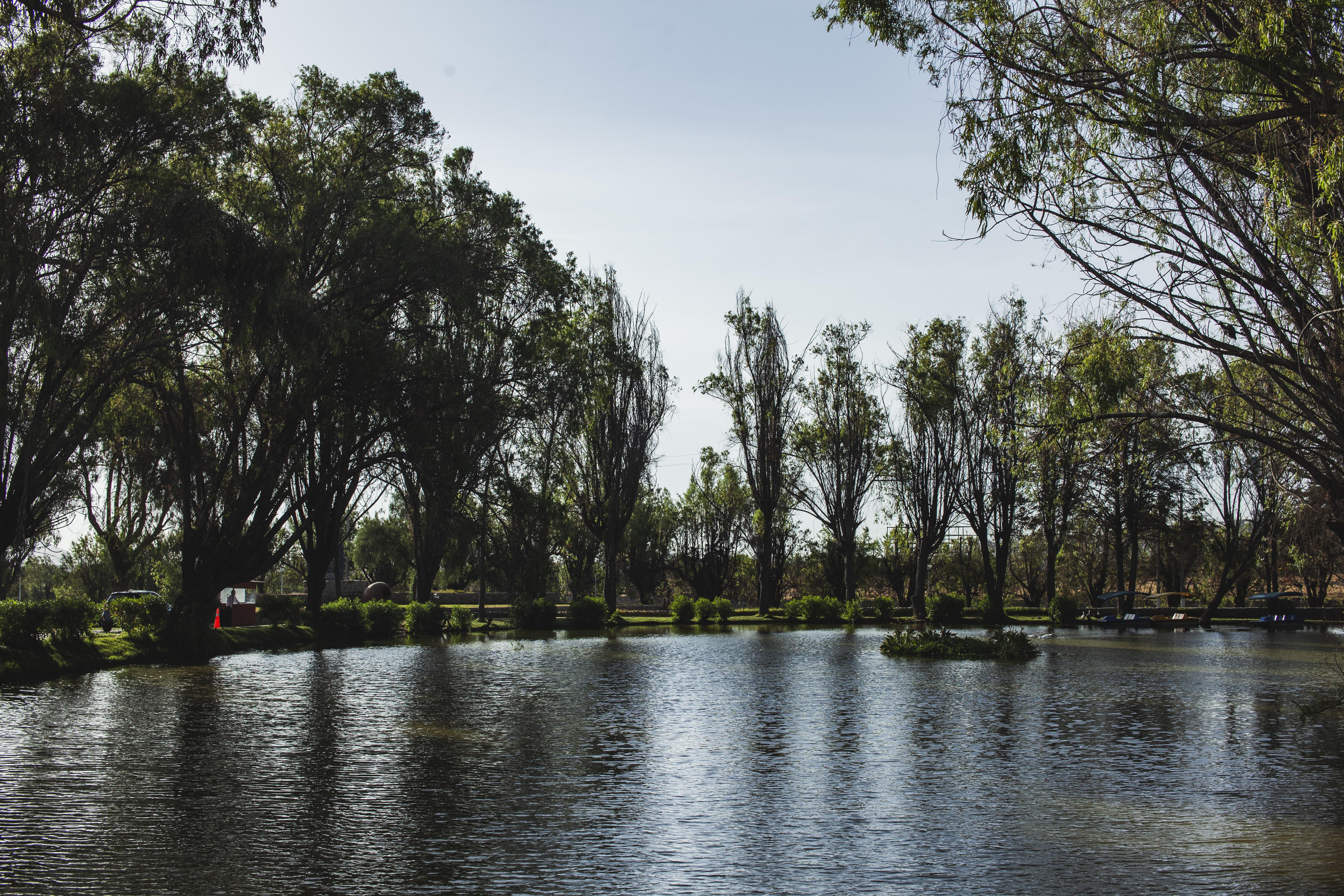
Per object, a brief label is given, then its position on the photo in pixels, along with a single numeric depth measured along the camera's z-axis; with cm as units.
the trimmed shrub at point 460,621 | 3738
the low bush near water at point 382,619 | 3397
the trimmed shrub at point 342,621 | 3306
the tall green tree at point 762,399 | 5378
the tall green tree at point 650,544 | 6494
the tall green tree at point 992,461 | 4938
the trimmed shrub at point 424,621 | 3581
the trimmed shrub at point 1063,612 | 4669
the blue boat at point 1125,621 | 4388
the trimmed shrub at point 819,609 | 4638
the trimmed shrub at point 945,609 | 4600
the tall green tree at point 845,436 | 5291
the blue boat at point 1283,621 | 4147
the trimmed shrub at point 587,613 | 4156
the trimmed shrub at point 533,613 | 4006
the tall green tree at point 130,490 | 3331
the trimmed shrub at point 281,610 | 3394
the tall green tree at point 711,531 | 6431
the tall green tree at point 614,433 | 4862
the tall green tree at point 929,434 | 5059
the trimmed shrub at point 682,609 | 4481
